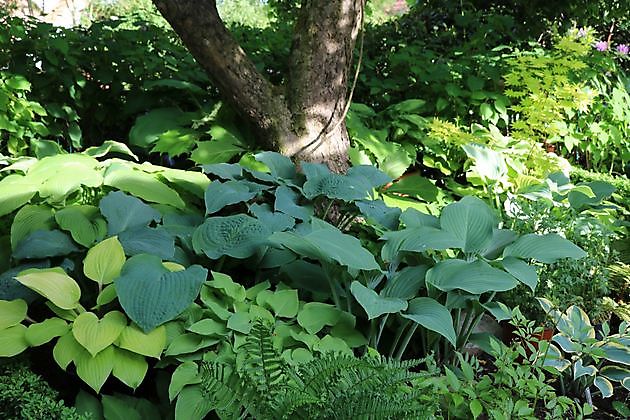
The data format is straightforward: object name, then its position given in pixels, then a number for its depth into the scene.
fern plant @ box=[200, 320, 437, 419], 1.41
